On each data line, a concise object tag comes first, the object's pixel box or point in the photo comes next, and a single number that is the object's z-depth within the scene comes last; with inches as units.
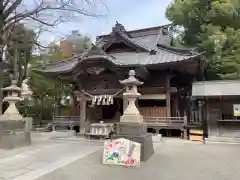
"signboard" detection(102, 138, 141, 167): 226.9
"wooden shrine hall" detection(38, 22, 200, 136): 453.8
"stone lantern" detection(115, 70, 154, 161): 250.9
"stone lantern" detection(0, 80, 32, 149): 318.3
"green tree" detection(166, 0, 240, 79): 553.4
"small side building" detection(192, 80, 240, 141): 384.9
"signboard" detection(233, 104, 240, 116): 382.4
